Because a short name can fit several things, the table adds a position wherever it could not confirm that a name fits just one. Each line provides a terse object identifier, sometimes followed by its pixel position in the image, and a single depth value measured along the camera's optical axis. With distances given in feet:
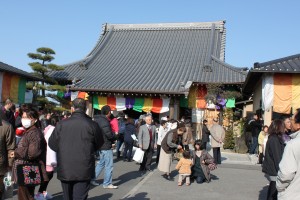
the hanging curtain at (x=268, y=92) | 44.57
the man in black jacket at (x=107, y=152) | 26.11
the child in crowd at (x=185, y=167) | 28.96
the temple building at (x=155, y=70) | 64.28
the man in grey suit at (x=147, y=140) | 33.42
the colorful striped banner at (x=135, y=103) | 63.62
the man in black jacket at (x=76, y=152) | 15.72
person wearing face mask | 17.31
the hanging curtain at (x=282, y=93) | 44.01
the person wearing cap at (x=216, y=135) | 38.50
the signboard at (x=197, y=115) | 66.68
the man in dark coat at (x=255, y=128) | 48.03
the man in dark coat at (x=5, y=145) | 16.94
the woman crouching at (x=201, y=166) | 30.00
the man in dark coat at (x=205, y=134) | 45.43
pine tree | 64.64
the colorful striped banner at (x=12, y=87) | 54.85
